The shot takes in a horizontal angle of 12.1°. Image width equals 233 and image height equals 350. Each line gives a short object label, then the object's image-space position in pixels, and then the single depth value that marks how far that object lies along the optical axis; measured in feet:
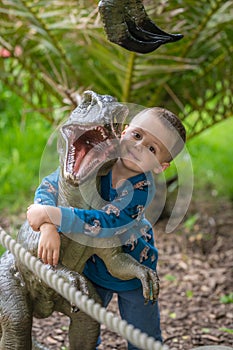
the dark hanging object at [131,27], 8.84
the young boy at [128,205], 9.10
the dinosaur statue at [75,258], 8.94
